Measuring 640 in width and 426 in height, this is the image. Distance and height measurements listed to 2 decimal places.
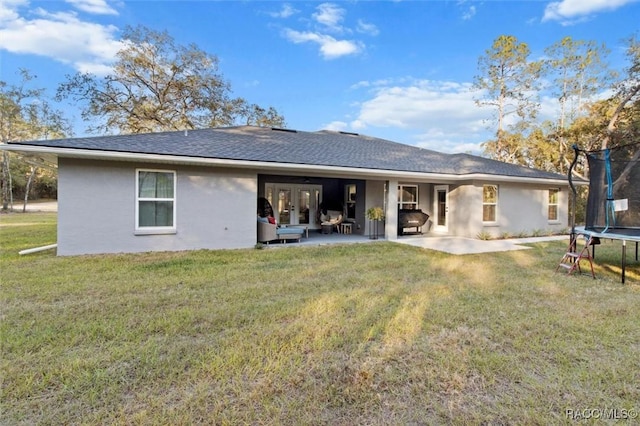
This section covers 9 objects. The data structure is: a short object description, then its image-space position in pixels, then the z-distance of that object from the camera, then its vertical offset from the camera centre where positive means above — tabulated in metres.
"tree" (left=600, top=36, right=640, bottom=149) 17.56 +6.76
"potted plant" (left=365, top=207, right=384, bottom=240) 11.41 -0.28
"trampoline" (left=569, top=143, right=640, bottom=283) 6.52 +0.30
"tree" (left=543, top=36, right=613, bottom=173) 20.91 +9.05
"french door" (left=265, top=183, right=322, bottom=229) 13.40 +0.22
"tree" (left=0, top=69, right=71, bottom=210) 26.03 +7.14
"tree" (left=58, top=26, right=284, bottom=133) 21.34 +8.00
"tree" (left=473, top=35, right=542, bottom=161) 23.01 +9.36
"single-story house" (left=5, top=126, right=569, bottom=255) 7.77 +0.64
